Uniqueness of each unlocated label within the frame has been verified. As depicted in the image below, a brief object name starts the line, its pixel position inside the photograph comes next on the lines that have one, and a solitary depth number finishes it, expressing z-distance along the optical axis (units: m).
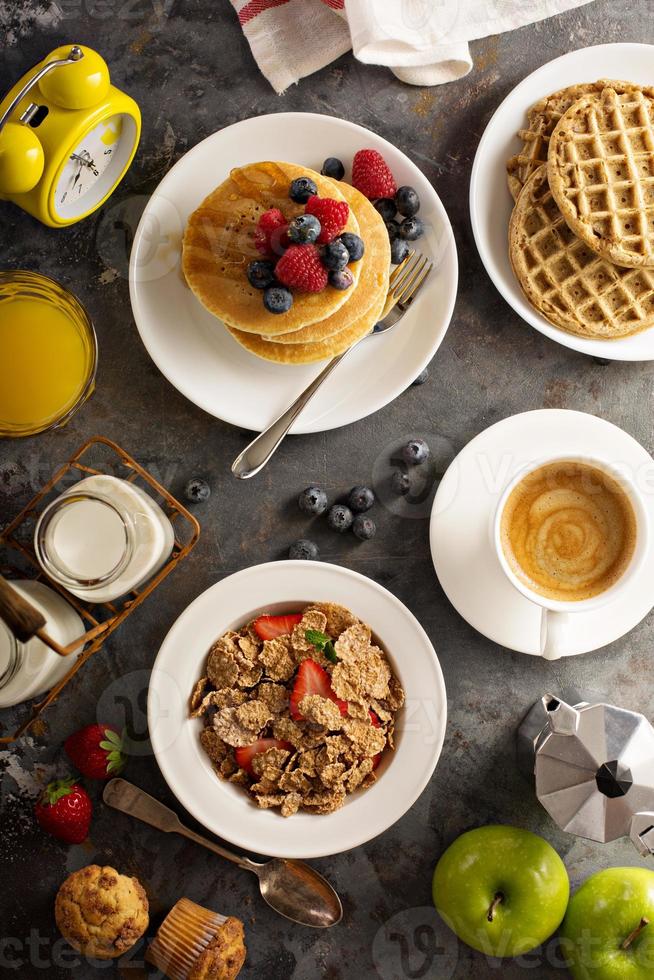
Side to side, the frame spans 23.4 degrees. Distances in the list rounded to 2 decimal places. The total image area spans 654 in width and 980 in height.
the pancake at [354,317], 0.95
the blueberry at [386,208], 0.98
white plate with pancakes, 0.98
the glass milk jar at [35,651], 0.96
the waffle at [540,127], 0.99
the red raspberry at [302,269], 0.92
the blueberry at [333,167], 0.98
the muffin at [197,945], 0.98
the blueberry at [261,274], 0.93
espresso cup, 0.94
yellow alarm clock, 0.92
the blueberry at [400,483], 1.01
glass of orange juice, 0.96
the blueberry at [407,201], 0.97
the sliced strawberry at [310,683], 0.97
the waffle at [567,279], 0.99
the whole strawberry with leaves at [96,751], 0.99
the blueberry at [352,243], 0.93
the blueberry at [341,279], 0.93
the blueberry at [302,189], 0.94
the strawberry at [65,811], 0.99
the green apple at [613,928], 0.96
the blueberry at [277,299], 0.93
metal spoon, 1.00
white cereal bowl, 0.96
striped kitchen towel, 0.99
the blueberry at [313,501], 1.01
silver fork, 0.98
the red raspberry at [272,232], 0.93
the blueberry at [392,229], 0.99
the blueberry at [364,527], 1.01
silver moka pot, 0.95
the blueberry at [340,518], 1.01
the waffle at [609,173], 0.98
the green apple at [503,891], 0.97
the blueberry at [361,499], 1.01
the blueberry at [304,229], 0.92
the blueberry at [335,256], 0.92
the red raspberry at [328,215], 0.92
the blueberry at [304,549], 1.01
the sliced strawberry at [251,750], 0.98
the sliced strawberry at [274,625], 0.98
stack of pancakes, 0.95
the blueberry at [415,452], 1.01
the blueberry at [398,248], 0.98
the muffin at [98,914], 0.98
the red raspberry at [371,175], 0.97
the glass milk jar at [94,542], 0.92
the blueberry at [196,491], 1.01
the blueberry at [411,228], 0.98
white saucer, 0.99
